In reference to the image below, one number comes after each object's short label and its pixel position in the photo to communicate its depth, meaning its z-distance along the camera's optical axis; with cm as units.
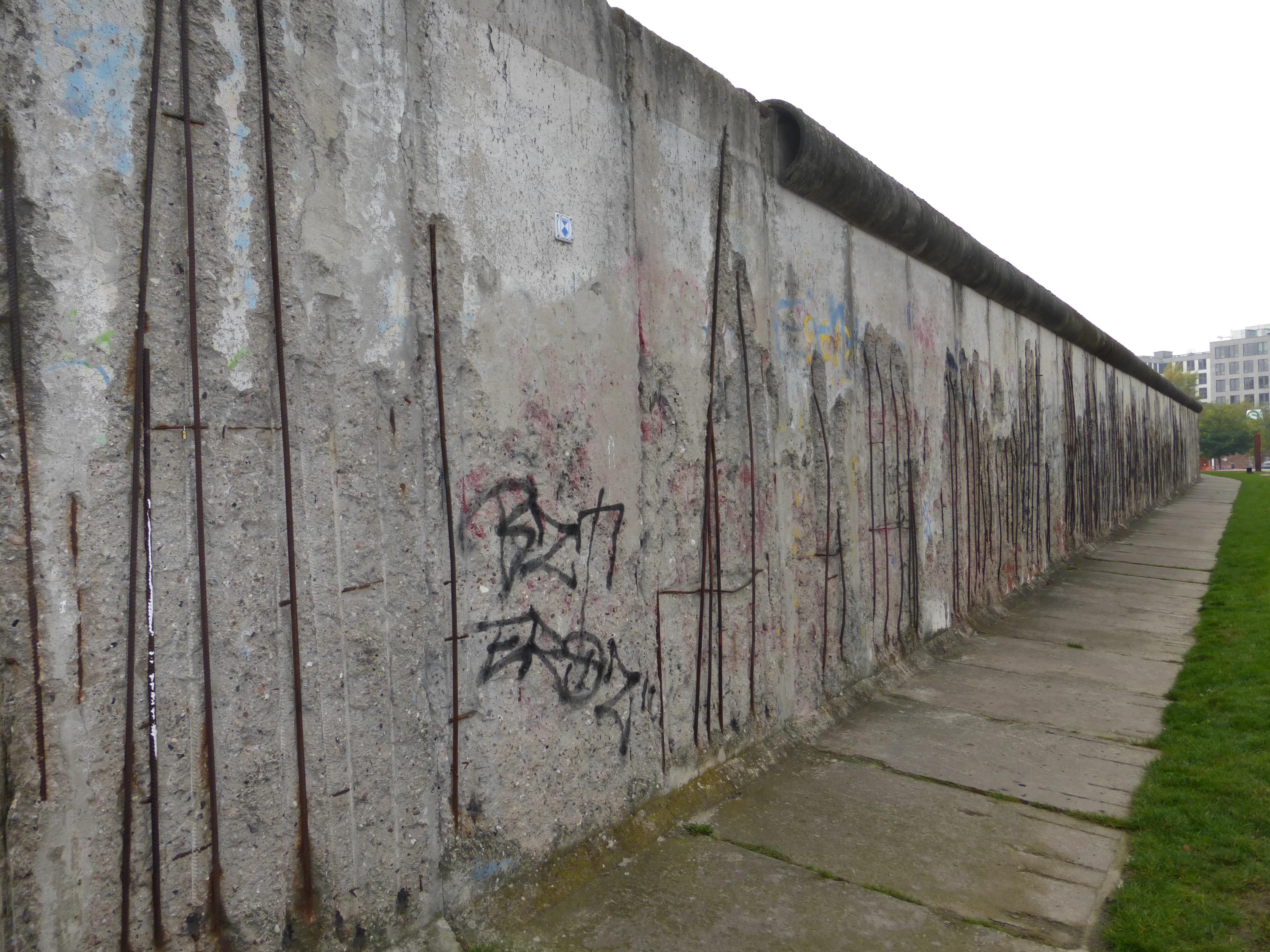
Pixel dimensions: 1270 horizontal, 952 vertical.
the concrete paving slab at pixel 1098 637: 607
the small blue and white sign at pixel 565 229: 301
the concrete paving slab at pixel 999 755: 368
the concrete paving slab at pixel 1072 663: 533
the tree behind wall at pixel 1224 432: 6712
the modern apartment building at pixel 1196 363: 11975
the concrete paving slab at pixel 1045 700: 453
